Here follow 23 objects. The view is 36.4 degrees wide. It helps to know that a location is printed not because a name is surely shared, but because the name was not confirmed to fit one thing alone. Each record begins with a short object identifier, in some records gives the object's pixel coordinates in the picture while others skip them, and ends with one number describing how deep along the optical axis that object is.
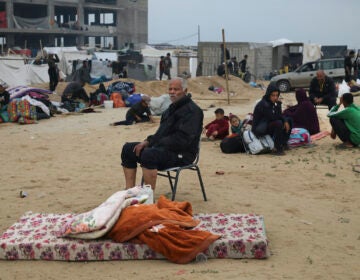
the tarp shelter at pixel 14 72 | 21.24
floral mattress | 4.18
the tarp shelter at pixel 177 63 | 29.36
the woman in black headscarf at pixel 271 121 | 8.67
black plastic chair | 5.53
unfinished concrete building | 45.69
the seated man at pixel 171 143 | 5.48
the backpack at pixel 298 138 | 9.31
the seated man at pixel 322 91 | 11.66
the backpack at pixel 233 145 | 8.97
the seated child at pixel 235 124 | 10.00
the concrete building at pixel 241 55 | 31.75
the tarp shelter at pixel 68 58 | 29.00
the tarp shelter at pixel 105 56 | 33.59
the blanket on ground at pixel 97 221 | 4.27
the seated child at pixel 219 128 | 10.30
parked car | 25.06
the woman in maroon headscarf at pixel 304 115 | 9.90
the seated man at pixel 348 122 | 8.81
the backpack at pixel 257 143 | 8.75
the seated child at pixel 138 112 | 13.10
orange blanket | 4.10
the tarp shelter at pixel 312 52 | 36.50
